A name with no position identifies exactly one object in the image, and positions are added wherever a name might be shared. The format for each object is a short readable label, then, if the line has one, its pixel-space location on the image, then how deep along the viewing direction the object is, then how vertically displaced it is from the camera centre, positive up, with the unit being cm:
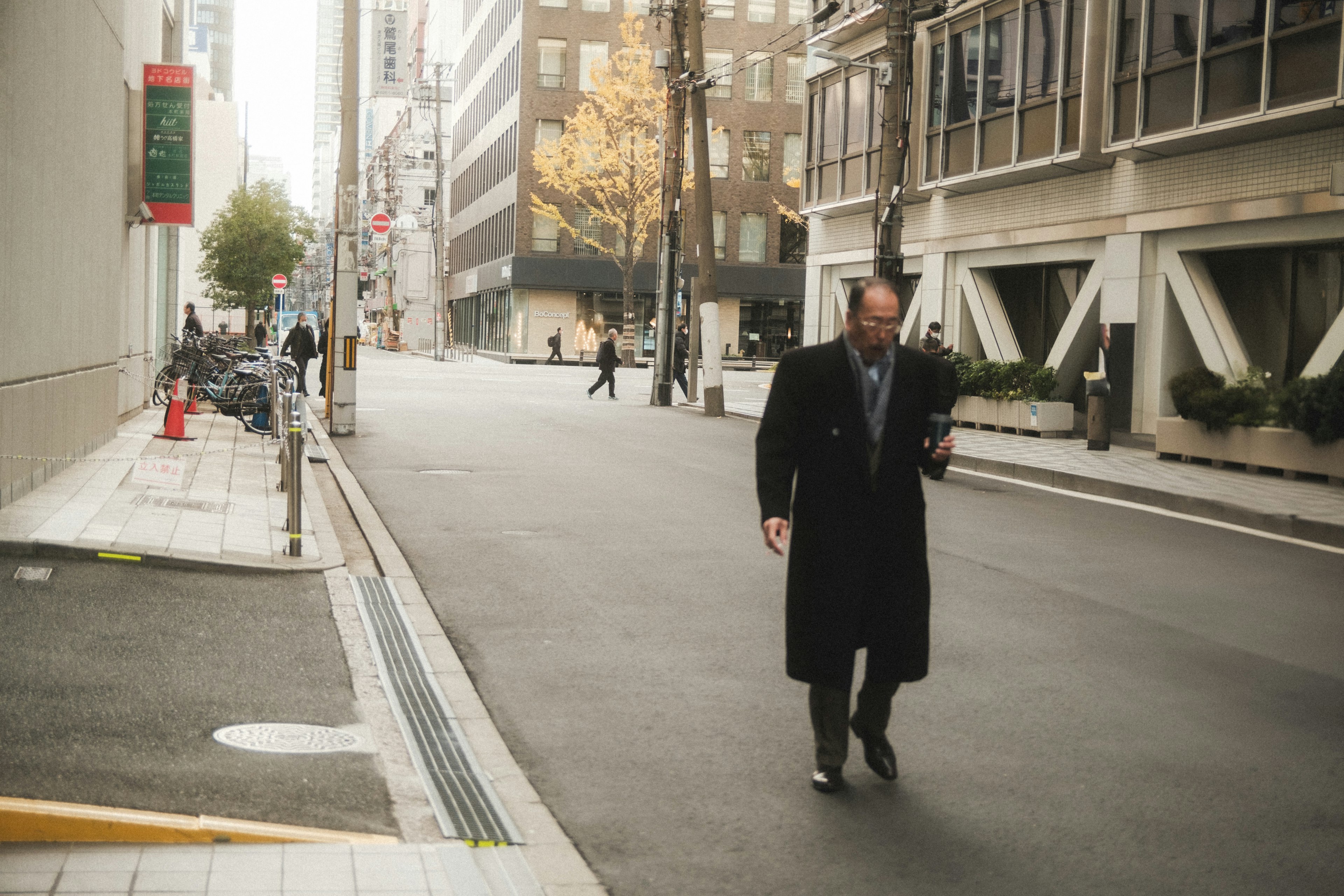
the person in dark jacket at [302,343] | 3002 +17
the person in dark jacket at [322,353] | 2488 -3
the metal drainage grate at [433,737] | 464 -150
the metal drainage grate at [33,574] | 824 -134
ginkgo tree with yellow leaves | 5934 +869
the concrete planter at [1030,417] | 2262 -69
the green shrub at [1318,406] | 1527 -25
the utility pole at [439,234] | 6844 +638
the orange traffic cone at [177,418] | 1823 -90
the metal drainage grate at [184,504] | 1156 -127
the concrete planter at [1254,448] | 1562 -79
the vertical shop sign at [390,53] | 11238 +2413
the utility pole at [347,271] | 2042 +117
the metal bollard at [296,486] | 915 -88
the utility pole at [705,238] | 2850 +257
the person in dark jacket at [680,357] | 3581 +15
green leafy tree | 5962 +427
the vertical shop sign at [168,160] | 2136 +277
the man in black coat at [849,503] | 494 -47
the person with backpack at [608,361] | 3344 -1
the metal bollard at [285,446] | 1258 -84
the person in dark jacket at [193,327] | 3384 +51
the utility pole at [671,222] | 3155 +313
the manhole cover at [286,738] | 528 -146
